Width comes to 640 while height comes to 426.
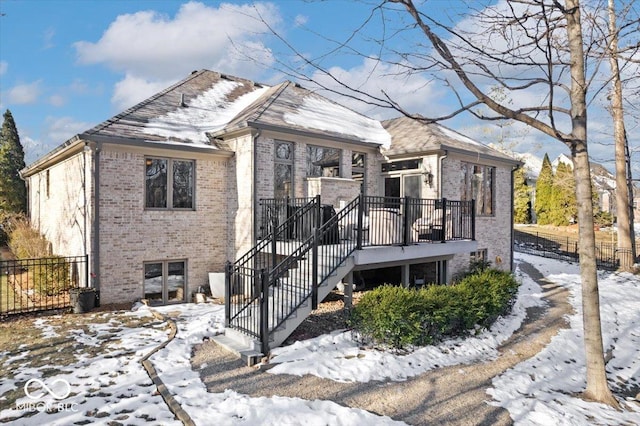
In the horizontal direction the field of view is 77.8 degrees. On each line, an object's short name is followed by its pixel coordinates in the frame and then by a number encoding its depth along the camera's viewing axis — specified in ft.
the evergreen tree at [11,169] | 74.54
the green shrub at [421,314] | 23.00
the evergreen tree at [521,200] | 125.18
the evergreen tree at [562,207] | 106.83
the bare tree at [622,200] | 56.85
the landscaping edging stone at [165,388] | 14.18
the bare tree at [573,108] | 16.75
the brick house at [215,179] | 31.12
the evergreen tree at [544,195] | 114.73
